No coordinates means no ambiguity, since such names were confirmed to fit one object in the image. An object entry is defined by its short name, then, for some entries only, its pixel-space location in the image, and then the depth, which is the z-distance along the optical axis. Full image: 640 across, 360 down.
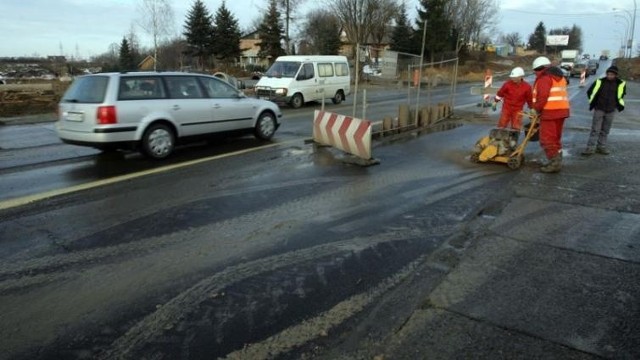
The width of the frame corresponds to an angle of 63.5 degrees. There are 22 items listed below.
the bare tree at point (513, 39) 140.41
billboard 110.95
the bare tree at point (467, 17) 78.19
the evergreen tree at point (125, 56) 59.10
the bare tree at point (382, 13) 54.41
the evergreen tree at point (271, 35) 60.33
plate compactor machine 9.02
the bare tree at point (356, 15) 53.31
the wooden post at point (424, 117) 14.28
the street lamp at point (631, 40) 72.68
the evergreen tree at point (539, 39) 131.91
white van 19.91
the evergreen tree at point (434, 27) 63.94
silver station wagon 8.62
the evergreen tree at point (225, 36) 61.16
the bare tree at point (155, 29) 38.39
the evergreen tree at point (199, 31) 60.08
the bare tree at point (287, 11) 56.59
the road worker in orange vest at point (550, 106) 8.53
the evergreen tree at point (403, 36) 65.75
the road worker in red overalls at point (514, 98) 10.23
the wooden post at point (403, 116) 13.19
